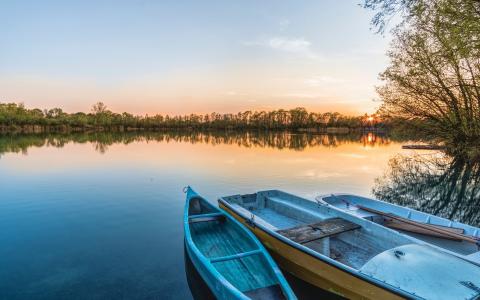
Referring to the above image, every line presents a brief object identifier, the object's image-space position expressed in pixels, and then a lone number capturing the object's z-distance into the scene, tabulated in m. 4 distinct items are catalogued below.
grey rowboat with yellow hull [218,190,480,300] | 4.04
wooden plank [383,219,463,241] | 6.29
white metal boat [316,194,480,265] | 6.02
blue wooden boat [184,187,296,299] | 4.59
